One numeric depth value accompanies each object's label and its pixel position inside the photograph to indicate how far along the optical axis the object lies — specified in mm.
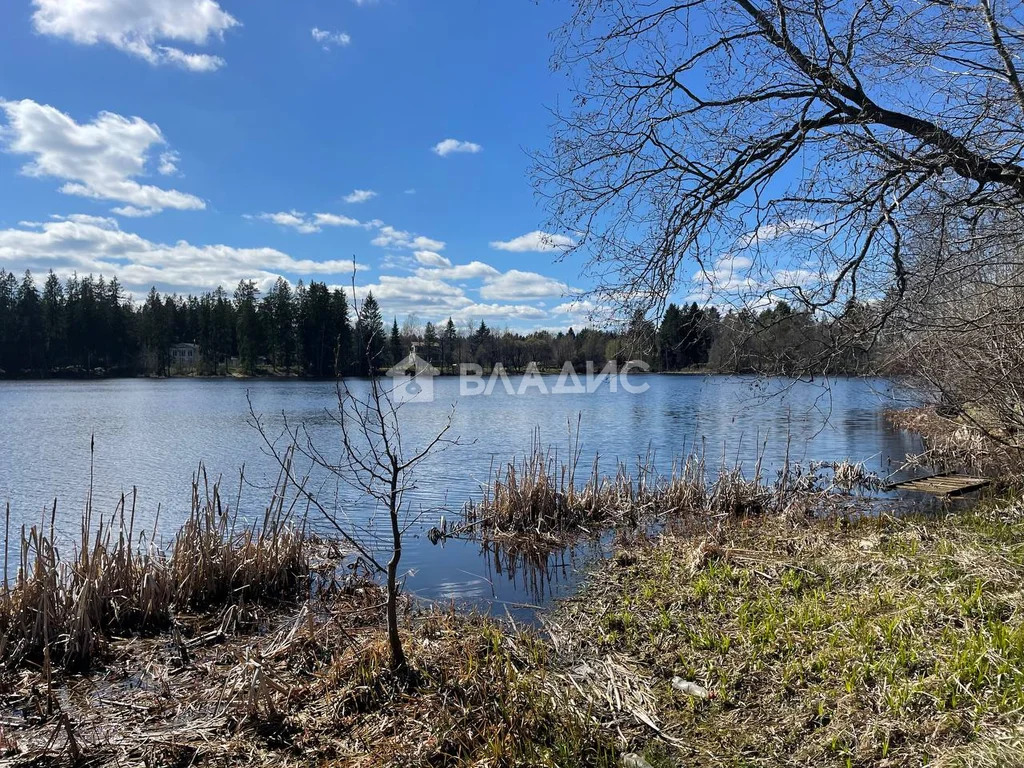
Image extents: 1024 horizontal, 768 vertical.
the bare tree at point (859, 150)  5473
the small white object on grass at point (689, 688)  4379
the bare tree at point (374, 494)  4389
